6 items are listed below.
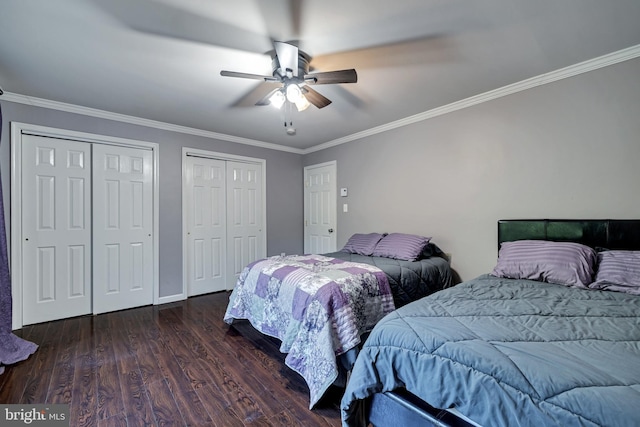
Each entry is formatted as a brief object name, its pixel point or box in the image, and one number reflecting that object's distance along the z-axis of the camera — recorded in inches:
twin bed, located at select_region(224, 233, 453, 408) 72.1
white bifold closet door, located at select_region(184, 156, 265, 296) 153.8
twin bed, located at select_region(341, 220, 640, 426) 32.9
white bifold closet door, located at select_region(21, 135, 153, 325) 113.8
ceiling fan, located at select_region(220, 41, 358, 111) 71.4
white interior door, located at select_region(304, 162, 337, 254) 178.5
